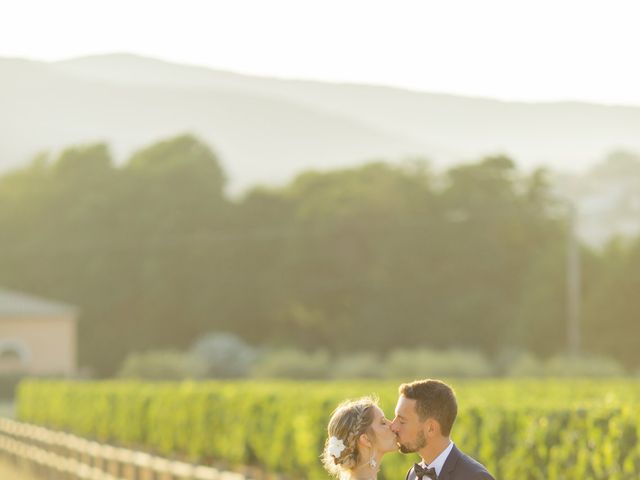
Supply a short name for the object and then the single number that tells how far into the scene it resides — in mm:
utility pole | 78156
